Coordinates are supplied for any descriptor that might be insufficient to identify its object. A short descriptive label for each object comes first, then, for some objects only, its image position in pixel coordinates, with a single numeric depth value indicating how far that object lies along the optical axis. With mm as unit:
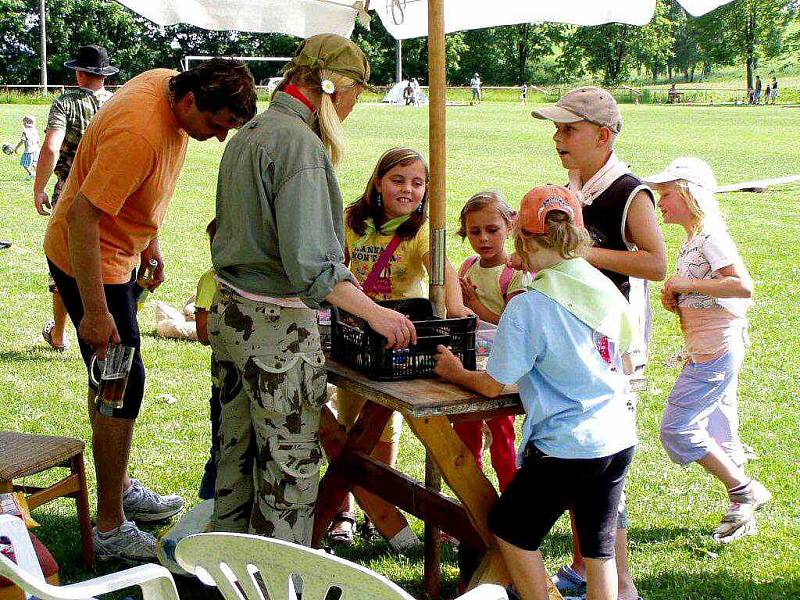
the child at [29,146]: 18016
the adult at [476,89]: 54219
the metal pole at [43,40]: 48750
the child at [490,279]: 4066
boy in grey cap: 3395
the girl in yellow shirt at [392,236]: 3959
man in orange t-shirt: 3498
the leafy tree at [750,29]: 78562
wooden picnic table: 2939
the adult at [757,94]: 54306
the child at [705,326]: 4211
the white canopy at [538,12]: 4281
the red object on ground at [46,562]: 2971
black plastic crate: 3047
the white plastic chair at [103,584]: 2059
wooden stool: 3533
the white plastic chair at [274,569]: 1877
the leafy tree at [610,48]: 81125
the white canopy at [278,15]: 4586
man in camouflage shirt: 6965
